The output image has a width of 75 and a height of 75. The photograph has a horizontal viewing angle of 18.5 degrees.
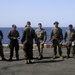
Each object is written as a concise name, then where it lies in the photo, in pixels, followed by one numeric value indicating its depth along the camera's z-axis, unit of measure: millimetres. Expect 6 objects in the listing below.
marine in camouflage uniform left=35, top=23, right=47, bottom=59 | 12582
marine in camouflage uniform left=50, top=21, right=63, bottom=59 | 12283
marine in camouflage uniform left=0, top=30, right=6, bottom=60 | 12428
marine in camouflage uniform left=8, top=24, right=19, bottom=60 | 12295
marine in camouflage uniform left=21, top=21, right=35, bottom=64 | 11357
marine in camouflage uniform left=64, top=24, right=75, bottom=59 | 12428
